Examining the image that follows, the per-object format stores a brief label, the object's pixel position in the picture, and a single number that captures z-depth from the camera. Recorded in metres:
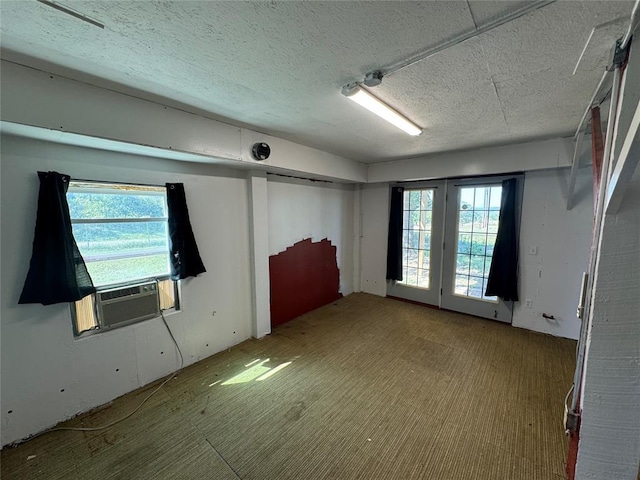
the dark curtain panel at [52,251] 1.79
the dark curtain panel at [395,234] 4.57
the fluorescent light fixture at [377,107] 1.70
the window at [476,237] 3.70
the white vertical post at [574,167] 2.58
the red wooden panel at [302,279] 3.70
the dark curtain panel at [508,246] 3.47
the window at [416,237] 4.34
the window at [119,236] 2.06
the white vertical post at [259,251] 3.19
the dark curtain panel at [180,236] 2.53
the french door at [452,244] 3.74
